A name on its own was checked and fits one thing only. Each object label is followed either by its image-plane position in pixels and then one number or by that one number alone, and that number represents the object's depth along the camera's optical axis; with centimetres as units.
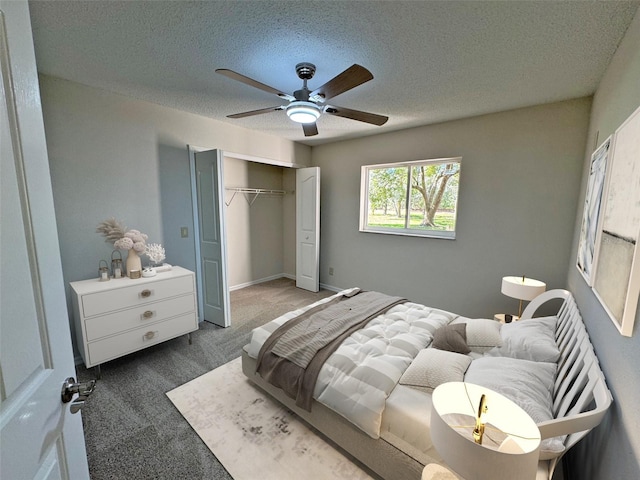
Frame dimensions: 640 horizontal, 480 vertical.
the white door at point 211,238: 294
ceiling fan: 154
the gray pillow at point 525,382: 110
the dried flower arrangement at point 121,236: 239
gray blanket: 169
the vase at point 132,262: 245
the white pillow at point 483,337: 176
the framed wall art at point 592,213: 151
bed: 114
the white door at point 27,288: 52
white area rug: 149
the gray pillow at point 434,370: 144
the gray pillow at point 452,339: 176
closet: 435
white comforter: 143
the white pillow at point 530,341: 151
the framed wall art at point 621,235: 97
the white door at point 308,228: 421
